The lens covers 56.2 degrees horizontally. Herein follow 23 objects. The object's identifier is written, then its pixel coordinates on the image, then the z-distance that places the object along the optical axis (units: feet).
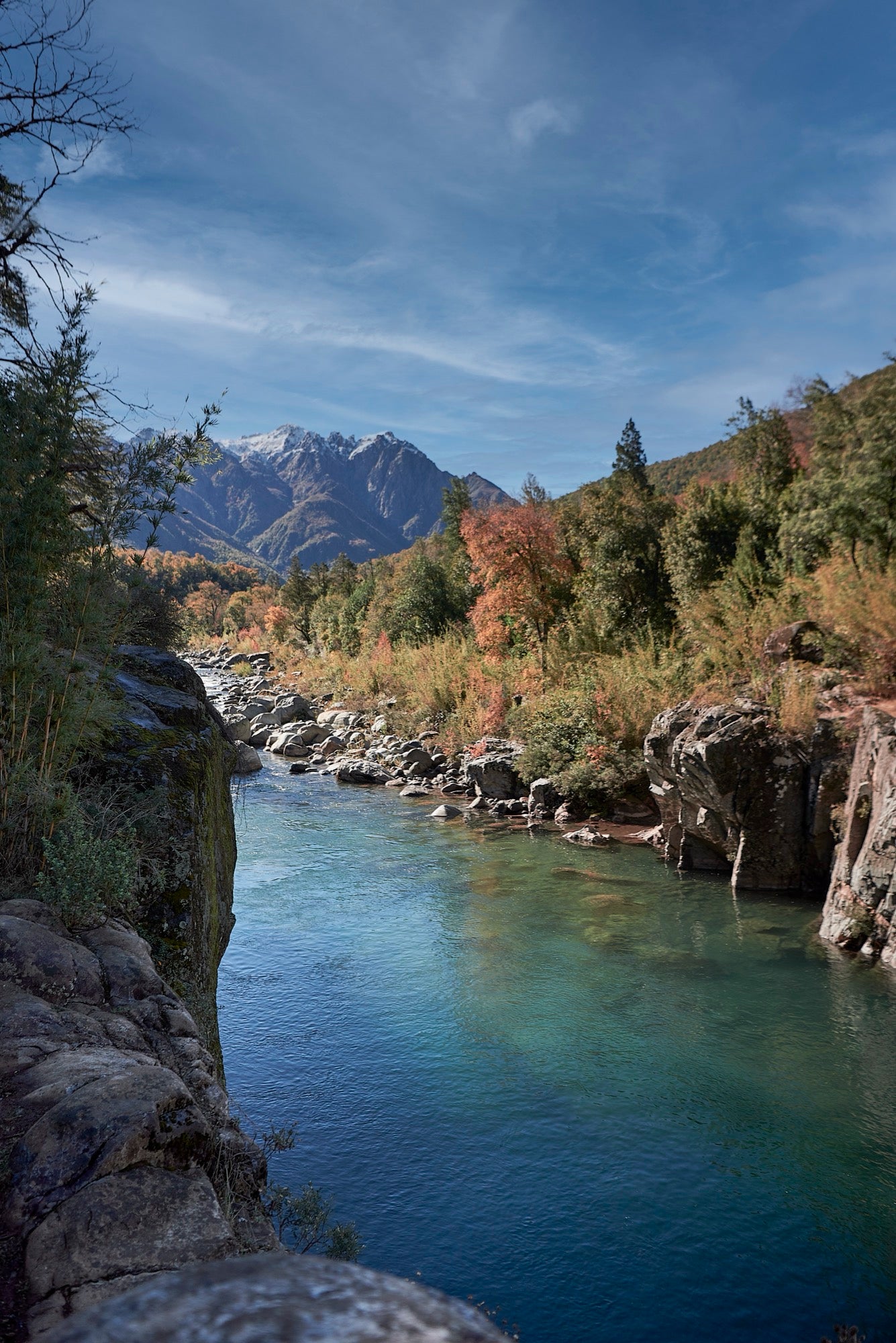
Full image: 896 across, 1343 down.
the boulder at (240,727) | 86.12
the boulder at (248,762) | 67.05
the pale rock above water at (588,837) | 48.16
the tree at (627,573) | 68.23
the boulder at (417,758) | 69.15
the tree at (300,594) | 158.92
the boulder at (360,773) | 67.51
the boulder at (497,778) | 59.21
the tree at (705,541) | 60.64
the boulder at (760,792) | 38.09
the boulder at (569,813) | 53.21
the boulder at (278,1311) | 2.20
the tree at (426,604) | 102.06
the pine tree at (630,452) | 132.67
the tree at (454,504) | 128.98
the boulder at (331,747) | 78.64
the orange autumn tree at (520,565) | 73.72
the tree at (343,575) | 153.38
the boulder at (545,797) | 55.21
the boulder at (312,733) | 83.77
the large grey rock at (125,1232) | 6.59
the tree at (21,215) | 20.57
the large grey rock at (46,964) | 10.81
